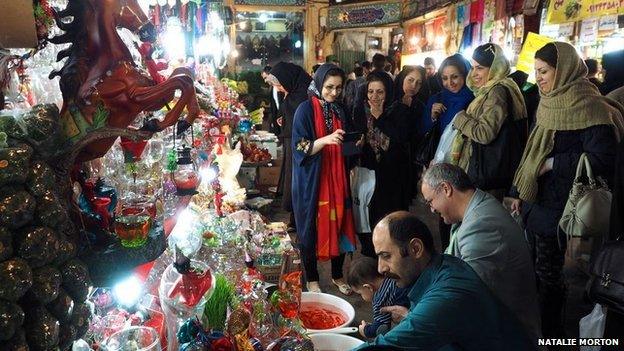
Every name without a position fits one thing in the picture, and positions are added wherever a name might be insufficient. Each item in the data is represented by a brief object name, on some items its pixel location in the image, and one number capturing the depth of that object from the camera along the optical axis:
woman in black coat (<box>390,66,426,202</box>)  3.74
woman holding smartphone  3.21
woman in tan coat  3.21
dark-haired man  1.46
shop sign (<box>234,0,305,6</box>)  11.63
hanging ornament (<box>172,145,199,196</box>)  1.71
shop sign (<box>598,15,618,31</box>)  4.29
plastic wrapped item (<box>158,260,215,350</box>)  1.44
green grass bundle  1.58
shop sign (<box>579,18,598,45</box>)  4.54
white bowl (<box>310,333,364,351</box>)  2.10
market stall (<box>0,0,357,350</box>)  0.80
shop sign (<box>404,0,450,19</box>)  8.84
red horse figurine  1.02
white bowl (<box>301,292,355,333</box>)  2.55
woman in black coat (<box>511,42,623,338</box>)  2.70
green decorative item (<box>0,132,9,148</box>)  0.80
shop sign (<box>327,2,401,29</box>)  11.60
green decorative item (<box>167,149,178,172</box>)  1.86
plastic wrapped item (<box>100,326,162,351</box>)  1.26
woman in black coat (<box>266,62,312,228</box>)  4.40
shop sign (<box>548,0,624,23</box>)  4.26
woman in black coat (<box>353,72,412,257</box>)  3.65
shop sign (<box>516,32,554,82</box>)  4.09
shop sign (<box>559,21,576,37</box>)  4.90
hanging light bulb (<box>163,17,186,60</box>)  3.27
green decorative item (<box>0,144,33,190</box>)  0.77
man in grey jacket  1.95
